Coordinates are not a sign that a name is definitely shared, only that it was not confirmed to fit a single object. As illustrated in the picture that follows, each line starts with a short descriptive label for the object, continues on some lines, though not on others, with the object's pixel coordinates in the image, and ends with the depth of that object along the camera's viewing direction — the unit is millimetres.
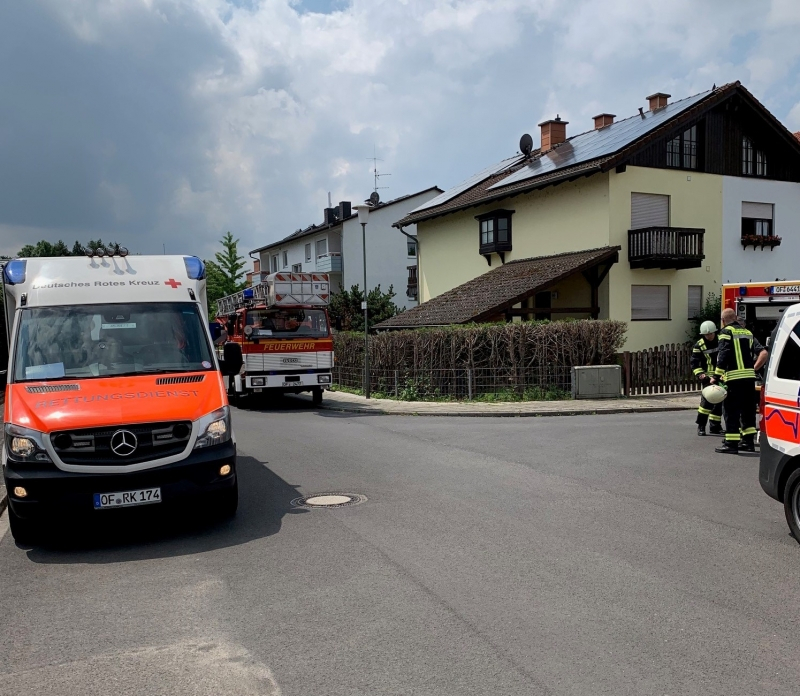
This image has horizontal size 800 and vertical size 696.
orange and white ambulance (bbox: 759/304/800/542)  6383
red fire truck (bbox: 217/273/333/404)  19062
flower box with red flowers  28109
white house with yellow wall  25297
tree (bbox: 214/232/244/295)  66125
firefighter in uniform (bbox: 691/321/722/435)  12398
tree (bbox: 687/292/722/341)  26797
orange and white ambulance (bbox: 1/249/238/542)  6488
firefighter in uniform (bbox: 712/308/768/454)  10883
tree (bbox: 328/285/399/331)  40250
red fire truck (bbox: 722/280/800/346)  14797
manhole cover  8055
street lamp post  20448
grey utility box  19141
